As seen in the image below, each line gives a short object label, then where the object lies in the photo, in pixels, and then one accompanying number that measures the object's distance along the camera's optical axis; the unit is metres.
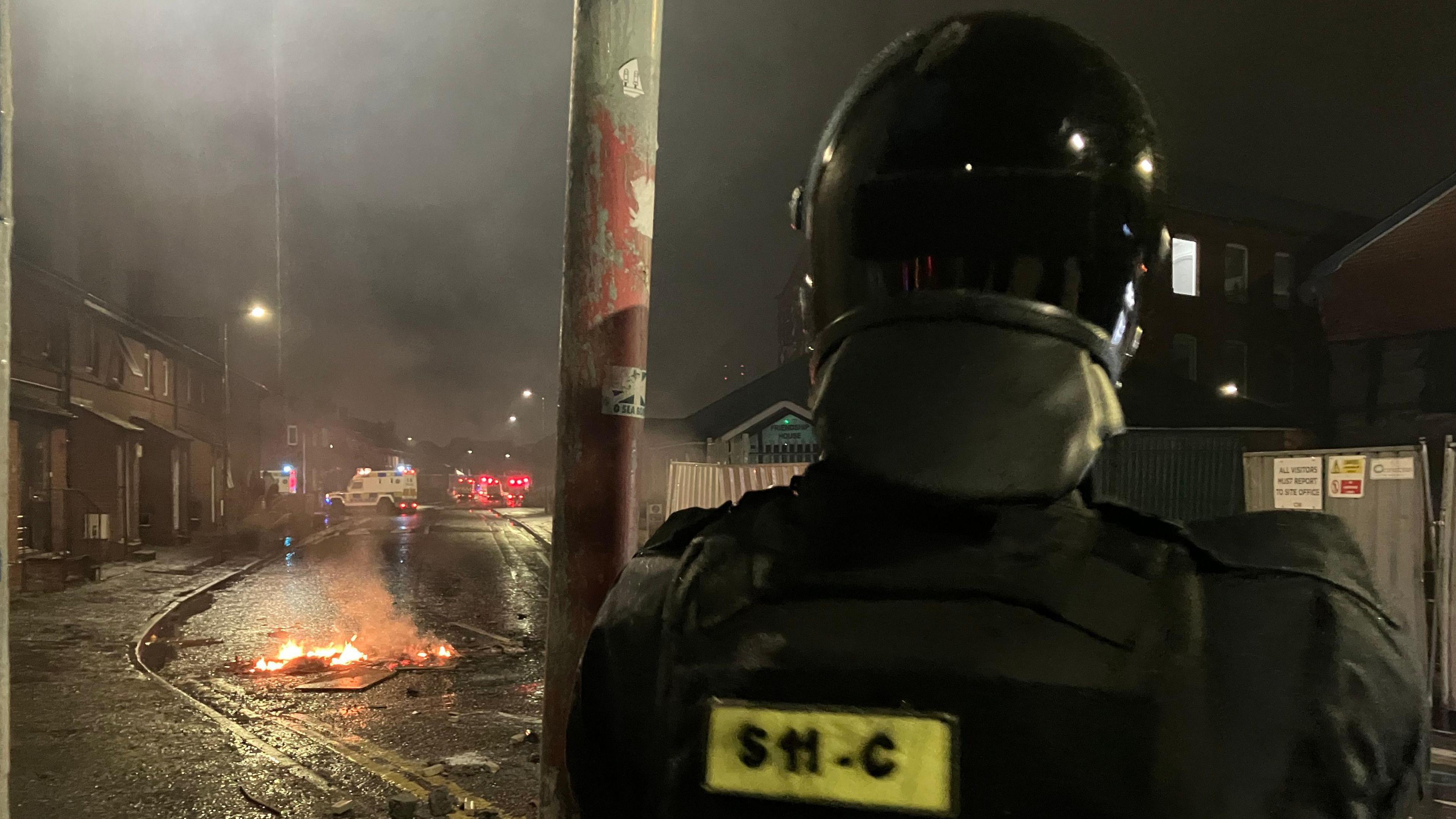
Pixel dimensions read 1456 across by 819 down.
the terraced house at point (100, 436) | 16.42
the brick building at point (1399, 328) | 17.88
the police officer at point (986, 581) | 0.87
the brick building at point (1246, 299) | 24.22
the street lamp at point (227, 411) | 29.05
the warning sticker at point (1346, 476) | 6.53
